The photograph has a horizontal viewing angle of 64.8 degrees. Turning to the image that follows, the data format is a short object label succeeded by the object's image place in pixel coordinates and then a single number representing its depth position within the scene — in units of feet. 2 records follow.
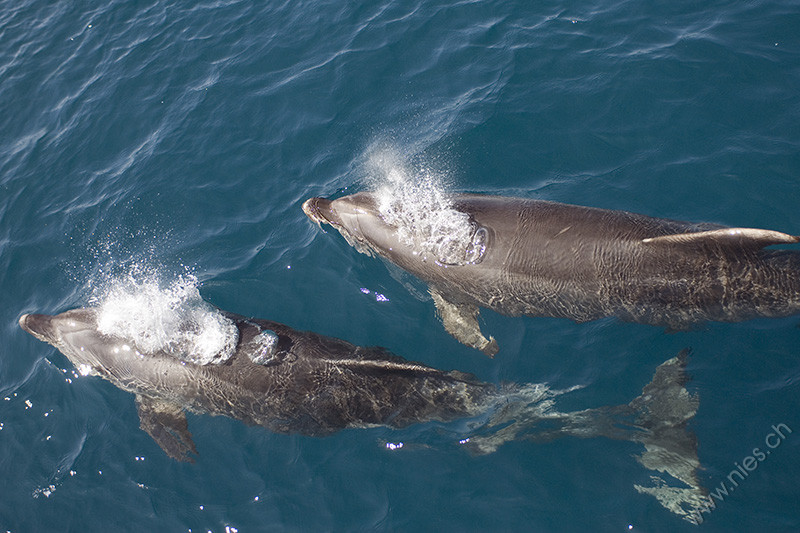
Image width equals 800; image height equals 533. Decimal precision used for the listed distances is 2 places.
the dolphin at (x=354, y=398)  28.43
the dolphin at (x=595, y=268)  27.89
